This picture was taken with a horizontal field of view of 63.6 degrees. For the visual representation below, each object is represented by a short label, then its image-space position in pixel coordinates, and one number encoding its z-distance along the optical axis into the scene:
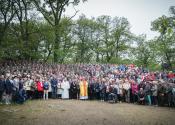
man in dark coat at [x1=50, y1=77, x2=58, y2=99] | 11.42
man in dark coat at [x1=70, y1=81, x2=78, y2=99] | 11.64
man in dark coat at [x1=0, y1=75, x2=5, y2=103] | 8.93
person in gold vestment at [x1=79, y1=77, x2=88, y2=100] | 11.46
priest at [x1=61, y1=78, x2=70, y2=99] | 11.52
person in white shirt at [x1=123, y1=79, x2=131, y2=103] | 10.75
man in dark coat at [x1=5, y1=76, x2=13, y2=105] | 8.96
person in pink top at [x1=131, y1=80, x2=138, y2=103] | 10.57
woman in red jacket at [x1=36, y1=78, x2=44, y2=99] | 10.70
